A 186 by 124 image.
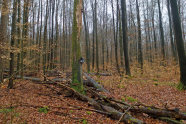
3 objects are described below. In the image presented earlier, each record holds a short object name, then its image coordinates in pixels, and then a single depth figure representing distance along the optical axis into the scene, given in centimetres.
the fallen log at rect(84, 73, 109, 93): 792
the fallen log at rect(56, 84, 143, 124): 400
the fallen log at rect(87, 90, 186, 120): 406
